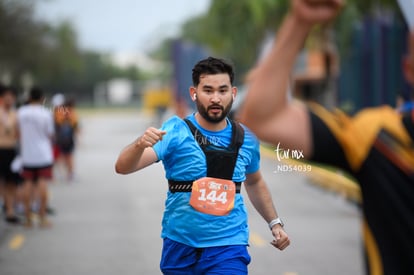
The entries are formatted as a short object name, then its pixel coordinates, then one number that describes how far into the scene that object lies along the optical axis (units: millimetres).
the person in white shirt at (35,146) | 19828
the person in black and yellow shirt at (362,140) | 4187
